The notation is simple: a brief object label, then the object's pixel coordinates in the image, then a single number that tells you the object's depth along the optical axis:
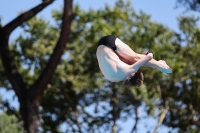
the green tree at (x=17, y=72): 24.17
